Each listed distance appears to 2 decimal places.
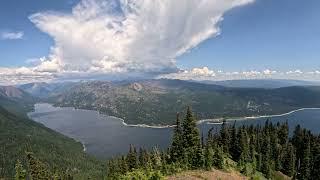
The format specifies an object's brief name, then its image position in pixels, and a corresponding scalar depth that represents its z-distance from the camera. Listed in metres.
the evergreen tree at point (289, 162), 82.57
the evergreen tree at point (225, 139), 71.70
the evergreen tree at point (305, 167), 75.69
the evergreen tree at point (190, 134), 56.31
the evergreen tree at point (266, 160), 72.33
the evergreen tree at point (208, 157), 52.08
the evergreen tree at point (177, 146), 57.12
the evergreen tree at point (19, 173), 54.68
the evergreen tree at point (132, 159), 75.00
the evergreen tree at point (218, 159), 53.57
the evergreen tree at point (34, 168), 56.36
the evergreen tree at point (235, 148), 71.98
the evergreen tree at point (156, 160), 55.37
